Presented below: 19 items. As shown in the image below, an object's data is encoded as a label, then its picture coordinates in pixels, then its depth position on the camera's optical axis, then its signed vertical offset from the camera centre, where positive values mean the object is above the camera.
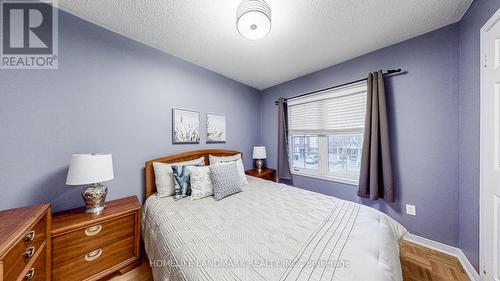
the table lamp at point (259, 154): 3.16 -0.28
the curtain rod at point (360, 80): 1.95 +0.79
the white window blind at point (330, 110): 2.30 +0.47
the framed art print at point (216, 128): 2.64 +0.20
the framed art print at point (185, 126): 2.23 +0.20
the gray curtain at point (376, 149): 1.97 -0.12
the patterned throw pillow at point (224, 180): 1.79 -0.45
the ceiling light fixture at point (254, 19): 1.23 +0.93
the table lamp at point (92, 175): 1.32 -0.29
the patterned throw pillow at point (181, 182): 1.82 -0.47
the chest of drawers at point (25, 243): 0.75 -0.55
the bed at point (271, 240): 0.77 -0.62
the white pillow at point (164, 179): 1.86 -0.46
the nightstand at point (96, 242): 1.21 -0.83
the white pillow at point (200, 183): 1.79 -0.48
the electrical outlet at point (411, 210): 1.89 -0.82
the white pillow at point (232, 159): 2.27 -0.31
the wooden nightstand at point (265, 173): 2.97 -0.62
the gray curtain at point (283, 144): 3.11 -0.10
